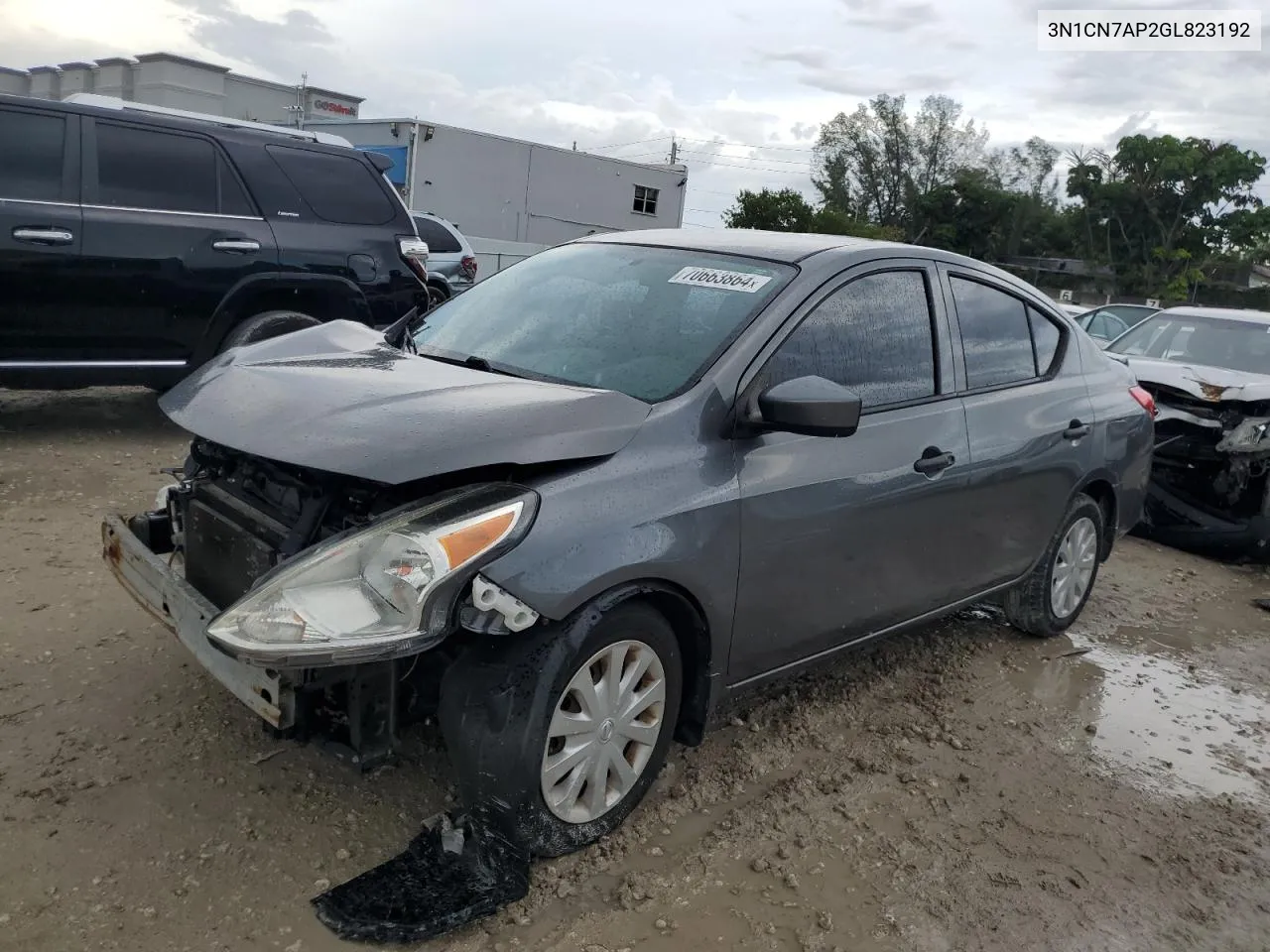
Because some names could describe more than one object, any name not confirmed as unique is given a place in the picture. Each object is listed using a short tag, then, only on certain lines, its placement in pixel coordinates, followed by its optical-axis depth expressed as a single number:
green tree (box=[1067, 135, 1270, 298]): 50.03
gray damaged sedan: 2.57
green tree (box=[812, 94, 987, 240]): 68.62
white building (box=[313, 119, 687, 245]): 23.72
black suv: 6.08
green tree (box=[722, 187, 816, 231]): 32.66
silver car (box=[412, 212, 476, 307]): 13.17
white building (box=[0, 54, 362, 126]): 34.72
